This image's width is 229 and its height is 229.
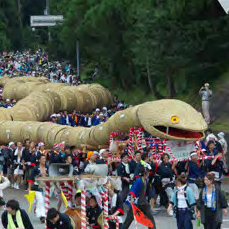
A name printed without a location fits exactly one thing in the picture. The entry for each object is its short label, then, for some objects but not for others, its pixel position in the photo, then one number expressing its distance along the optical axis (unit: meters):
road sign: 69.61
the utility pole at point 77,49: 57.50
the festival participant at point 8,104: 45.79
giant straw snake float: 22.78
